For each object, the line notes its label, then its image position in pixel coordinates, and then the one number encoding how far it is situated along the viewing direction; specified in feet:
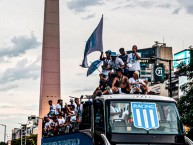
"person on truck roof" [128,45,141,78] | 56.13
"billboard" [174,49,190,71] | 340.53
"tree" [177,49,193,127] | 89.30
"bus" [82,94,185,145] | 47.91
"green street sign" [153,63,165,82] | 322.38
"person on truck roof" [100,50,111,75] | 57.29
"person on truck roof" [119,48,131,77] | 56.24
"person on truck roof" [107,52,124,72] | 56.18
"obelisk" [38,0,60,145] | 228.84
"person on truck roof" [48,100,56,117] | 68.13
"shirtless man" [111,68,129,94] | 53.62
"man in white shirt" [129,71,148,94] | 53.11
